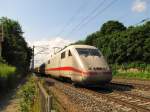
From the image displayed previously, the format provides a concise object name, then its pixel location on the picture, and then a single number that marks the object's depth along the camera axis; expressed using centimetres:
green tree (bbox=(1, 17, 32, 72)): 1724
